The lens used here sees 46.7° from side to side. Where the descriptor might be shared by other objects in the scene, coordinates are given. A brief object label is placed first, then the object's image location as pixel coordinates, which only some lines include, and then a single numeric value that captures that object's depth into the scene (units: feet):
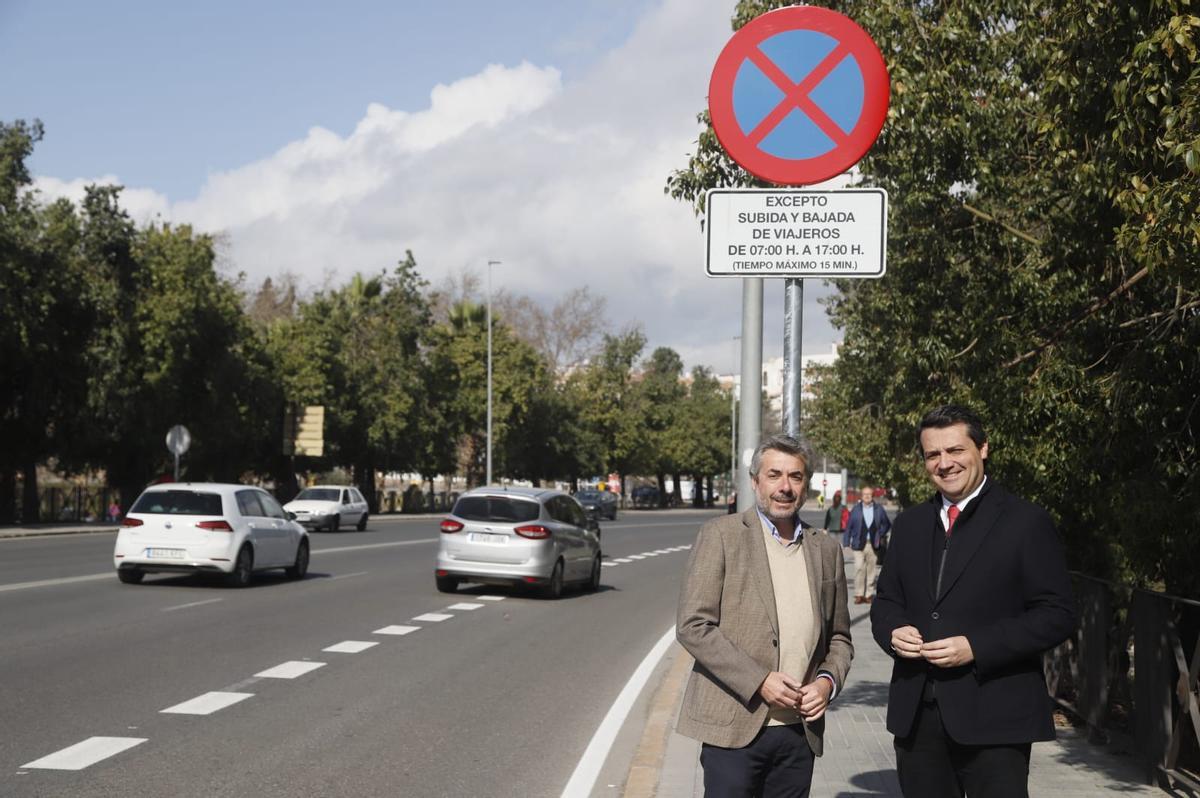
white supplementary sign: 17.81
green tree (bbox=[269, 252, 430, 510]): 204.44
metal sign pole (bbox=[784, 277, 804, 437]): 17.65
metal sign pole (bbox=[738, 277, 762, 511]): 28.17
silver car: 68.23
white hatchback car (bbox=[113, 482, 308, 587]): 66.13
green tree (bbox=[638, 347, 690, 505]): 318.65
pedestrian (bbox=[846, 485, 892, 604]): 73.31
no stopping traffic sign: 17.99
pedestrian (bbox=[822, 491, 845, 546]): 92.94
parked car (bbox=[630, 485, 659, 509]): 358.64
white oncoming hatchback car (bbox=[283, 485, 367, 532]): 148.77
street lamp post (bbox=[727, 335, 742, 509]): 319.72
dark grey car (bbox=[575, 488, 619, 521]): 209.67
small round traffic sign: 135.85
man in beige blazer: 13.97
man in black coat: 13.69
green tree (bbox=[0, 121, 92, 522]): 134.10
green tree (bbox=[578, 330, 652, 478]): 295.69
